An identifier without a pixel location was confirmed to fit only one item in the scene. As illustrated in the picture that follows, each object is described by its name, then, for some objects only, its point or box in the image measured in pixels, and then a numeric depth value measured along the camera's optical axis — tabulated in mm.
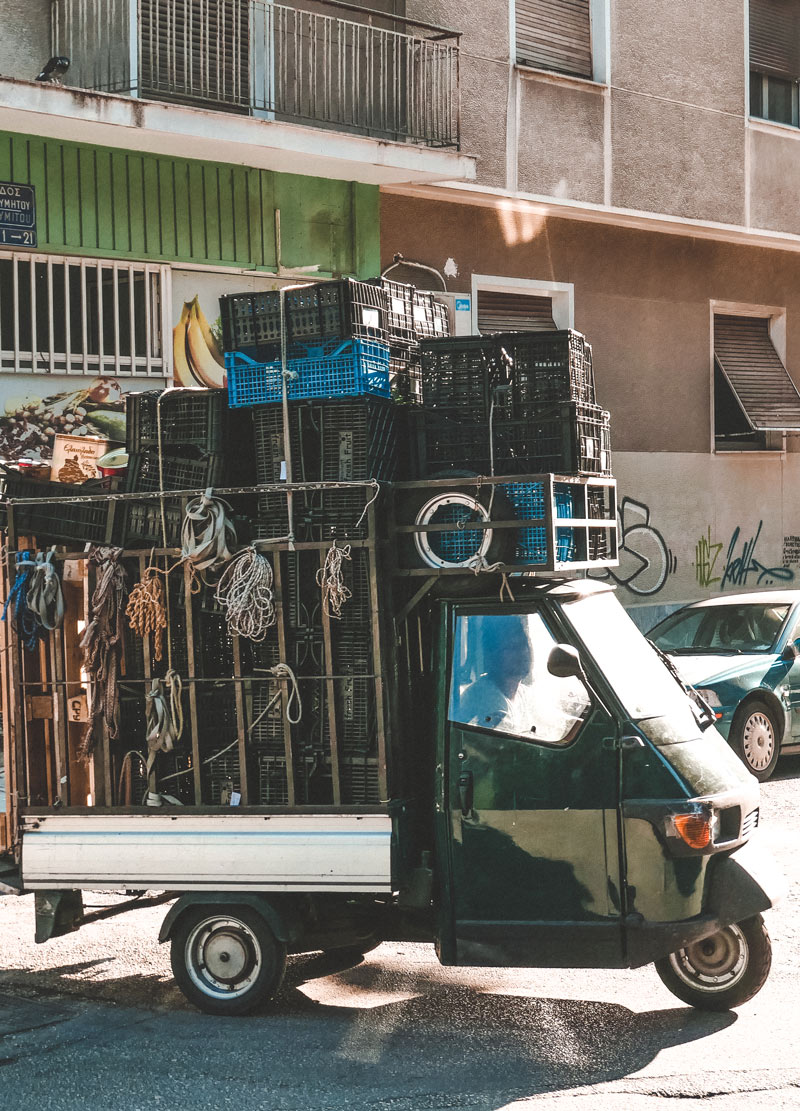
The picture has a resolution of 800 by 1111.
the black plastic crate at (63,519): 12305
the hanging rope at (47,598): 11930
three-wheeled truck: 10461
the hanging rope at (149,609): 11773
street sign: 24000
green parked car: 21812
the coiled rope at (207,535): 11570
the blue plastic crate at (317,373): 12039
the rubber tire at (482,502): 11094
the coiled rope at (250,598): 11437
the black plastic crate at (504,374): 12094
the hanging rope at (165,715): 11703
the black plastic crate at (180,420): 12453
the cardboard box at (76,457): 14266
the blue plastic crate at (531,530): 11164
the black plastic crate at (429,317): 14133
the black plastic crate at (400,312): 13211
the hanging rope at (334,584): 11297
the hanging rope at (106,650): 11859
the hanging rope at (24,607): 12070
